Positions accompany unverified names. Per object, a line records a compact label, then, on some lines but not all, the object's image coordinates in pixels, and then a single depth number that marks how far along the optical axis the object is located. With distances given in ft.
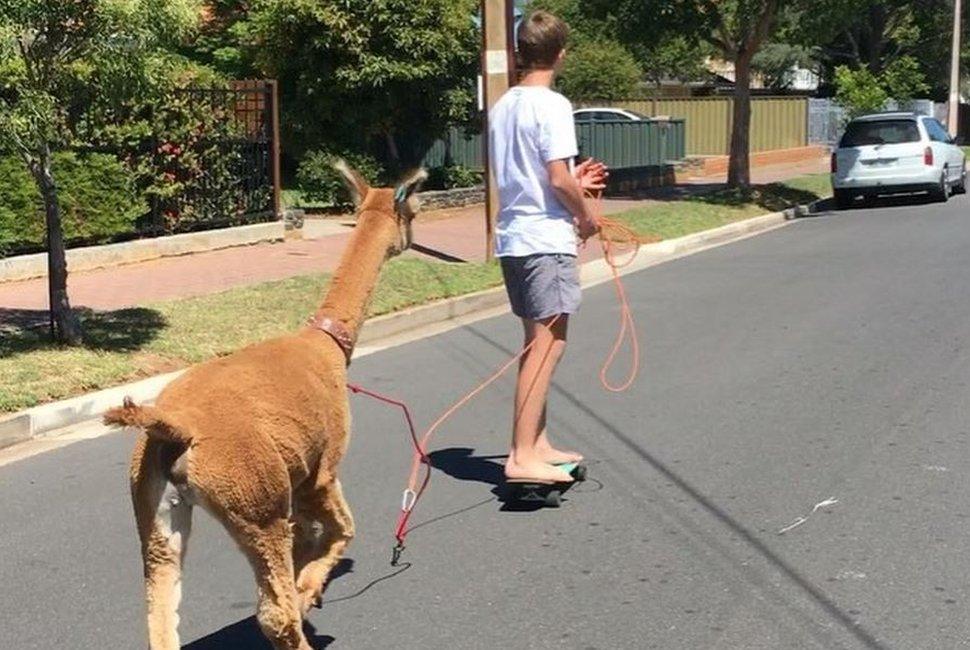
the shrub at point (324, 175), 65.92
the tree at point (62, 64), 26.23
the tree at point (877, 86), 119.14
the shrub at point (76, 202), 41.63
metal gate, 49.14
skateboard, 19.10
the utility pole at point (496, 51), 45.65
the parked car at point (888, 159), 74.43
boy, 17.93
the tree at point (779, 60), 178.40
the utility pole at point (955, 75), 122.81
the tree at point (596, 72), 128.36
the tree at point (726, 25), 73.10
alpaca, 11.24
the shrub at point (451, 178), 74.13
